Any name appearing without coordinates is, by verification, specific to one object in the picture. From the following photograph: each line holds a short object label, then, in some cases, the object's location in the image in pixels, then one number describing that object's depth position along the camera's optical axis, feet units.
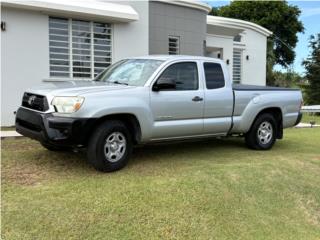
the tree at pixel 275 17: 100.36
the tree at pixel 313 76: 63.79
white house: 27.26
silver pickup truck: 14.29
